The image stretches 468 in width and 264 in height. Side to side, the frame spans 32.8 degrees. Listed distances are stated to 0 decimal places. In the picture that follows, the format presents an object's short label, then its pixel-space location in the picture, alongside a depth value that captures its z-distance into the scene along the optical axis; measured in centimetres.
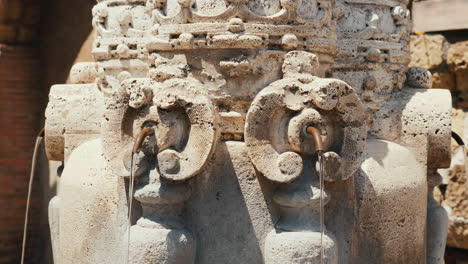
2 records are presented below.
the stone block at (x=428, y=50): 620
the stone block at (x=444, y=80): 619
